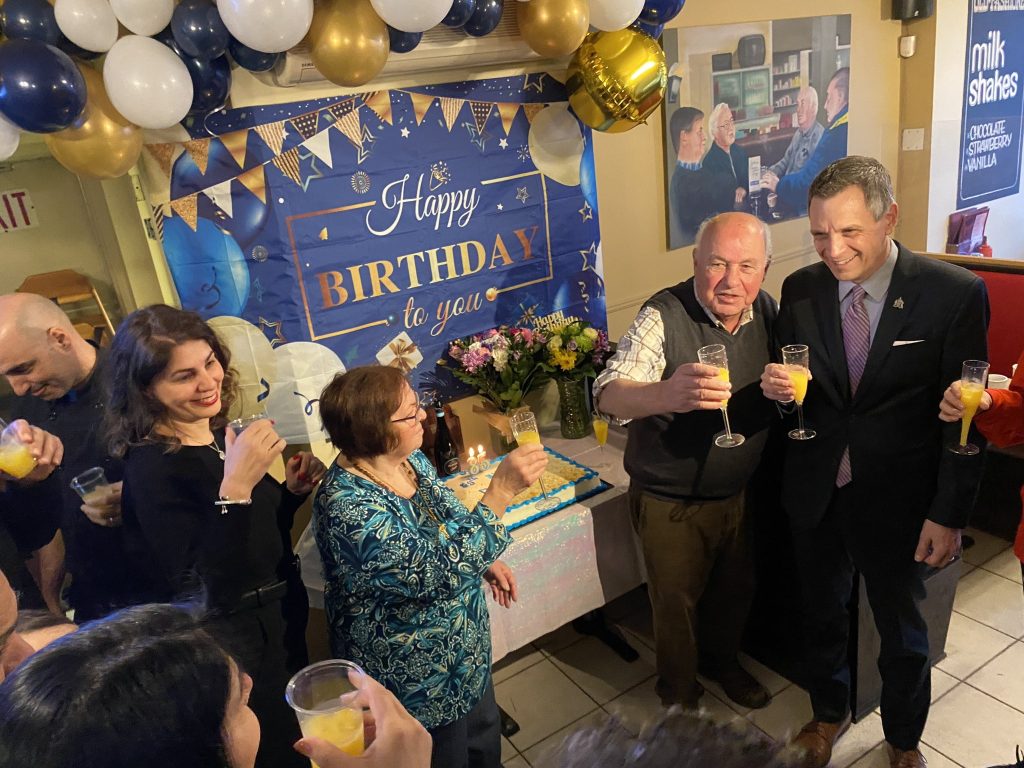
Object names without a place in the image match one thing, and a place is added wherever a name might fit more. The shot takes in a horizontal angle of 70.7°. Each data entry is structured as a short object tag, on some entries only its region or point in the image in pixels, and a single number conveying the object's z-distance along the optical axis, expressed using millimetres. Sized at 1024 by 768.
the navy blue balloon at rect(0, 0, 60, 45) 1822
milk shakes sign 5281
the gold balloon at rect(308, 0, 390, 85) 2074
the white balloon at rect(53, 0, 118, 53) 1850
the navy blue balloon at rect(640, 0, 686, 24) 2770
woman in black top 1736
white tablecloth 2445
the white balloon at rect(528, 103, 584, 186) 2939
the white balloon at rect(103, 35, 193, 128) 1906
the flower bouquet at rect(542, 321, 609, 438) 2930
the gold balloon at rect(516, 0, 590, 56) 2416
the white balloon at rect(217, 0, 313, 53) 1881
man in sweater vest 2115
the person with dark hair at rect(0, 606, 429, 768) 740
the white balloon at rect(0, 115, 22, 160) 1854
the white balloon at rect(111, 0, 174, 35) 1881
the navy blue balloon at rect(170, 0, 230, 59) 1932
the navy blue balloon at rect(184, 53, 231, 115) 2047
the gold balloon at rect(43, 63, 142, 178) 1967
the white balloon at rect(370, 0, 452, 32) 2014
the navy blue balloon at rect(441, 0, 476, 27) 2230
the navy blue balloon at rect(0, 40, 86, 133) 1725
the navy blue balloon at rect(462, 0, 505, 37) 2303
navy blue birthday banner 2379
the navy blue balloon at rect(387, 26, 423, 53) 2230
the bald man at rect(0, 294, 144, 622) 1831
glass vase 3016
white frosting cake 2512
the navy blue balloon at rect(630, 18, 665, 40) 2842
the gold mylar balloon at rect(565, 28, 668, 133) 2691
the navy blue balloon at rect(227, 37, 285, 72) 2084
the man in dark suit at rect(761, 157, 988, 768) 1919
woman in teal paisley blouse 1660
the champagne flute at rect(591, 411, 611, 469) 2840
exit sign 2854
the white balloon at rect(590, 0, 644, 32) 2518
